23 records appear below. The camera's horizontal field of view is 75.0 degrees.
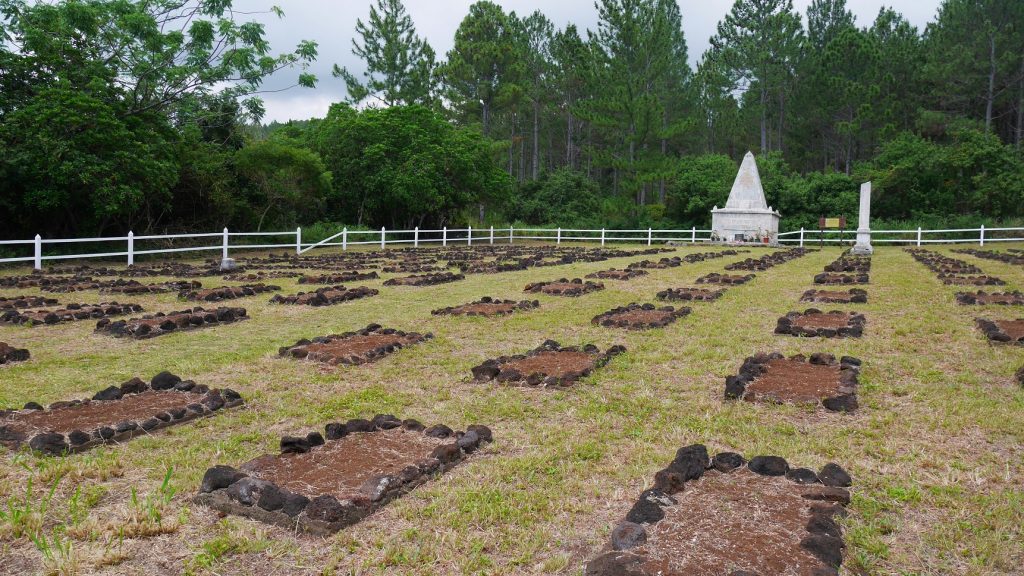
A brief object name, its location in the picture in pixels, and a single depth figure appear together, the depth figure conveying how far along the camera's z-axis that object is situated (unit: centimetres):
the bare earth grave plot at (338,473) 377
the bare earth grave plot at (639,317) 1032
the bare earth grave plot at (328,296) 1309
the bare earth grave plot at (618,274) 1833
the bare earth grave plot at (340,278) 1723
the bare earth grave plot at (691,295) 1357
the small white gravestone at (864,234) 2837
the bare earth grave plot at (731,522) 319
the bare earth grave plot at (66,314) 1039
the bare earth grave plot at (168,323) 949
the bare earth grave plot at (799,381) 618
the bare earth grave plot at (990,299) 1232
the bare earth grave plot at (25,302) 1187
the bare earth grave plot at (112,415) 487
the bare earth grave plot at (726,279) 1688
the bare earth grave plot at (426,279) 1683
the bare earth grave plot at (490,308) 1167
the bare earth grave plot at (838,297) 1297
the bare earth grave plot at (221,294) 1361
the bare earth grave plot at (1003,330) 884
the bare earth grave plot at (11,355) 779
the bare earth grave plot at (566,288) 1459
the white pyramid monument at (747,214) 3847
